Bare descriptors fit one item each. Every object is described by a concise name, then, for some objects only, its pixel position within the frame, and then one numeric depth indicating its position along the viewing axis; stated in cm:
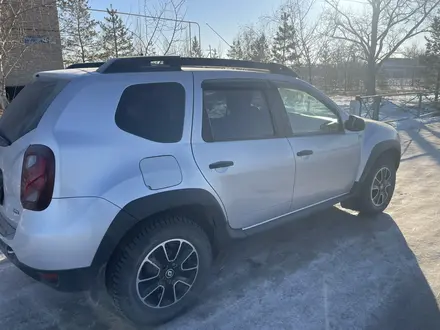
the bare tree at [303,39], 1555
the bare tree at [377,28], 1933
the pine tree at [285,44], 1712
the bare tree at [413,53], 2549
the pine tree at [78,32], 1071
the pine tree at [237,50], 2051
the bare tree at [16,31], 636
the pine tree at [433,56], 2066
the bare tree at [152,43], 879
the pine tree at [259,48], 1945
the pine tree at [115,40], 1246
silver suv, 198
